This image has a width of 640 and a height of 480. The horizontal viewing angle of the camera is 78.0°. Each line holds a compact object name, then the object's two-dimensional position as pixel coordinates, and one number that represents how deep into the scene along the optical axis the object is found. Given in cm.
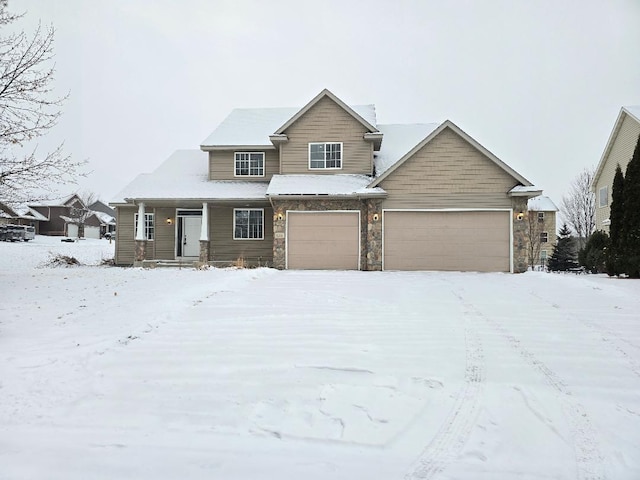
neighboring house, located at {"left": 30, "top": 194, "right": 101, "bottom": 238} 4312
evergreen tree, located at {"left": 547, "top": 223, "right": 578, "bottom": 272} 2516
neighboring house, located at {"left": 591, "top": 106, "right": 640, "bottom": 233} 1845
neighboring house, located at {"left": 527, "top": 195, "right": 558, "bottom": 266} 3662
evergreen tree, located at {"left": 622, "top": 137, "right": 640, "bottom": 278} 1088
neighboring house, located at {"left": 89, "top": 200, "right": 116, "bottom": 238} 5053
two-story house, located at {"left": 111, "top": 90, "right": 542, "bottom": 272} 1367
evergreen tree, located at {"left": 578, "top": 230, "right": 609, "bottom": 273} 1409
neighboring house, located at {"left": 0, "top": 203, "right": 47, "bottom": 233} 3924
